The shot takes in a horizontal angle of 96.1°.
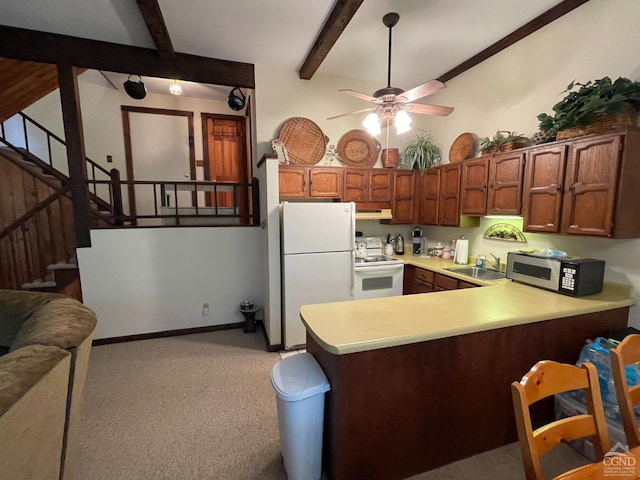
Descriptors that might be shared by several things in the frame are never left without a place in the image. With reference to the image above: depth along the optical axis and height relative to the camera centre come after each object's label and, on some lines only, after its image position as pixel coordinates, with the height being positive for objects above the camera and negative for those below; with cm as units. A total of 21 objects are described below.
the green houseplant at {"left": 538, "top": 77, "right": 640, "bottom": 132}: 191 +75
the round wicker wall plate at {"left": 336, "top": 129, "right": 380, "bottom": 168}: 383 +85
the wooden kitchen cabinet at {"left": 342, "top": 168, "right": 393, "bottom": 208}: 359 +32
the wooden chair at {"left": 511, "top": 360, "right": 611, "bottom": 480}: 88 -66
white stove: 332 -77
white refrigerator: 293 -48
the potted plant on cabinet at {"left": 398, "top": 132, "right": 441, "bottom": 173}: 376 +74
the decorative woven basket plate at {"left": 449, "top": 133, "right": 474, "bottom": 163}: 329 +75
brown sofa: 97 -66
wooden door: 506 +108
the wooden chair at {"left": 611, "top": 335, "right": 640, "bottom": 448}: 103 -66
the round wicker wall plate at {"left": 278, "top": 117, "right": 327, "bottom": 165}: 352 +89
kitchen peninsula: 142 -84
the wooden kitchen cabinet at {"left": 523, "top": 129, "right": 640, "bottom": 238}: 189 +19
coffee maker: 409 -40
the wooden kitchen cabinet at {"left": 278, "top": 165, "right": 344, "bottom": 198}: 335 +36
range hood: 354 -3
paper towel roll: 331 -45
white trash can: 141 -102
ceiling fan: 227 +87
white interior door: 482 +101
